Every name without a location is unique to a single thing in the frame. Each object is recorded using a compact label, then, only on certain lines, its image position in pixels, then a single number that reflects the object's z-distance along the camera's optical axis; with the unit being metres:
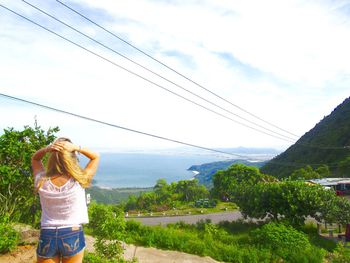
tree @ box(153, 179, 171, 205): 61.43
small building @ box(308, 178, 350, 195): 39.34
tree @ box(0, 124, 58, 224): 8.99
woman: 2.73
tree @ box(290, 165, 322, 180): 59.53
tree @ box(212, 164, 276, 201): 56.30
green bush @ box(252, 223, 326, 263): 12.77
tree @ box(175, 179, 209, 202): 62.94
